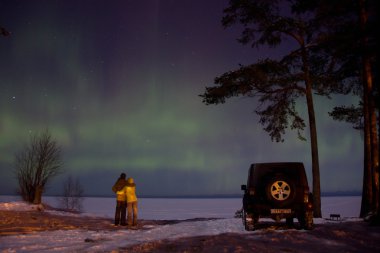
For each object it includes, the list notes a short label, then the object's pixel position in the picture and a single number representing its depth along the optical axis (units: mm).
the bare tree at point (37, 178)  27531
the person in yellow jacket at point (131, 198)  16516
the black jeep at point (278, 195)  11742
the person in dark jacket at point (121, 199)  16484
